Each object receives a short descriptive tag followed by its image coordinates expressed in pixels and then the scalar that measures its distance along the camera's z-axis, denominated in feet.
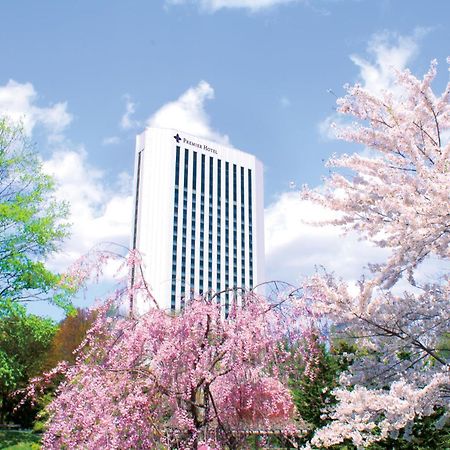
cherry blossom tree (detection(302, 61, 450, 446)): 18.47
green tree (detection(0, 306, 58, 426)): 55.67
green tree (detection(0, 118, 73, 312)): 54.70
